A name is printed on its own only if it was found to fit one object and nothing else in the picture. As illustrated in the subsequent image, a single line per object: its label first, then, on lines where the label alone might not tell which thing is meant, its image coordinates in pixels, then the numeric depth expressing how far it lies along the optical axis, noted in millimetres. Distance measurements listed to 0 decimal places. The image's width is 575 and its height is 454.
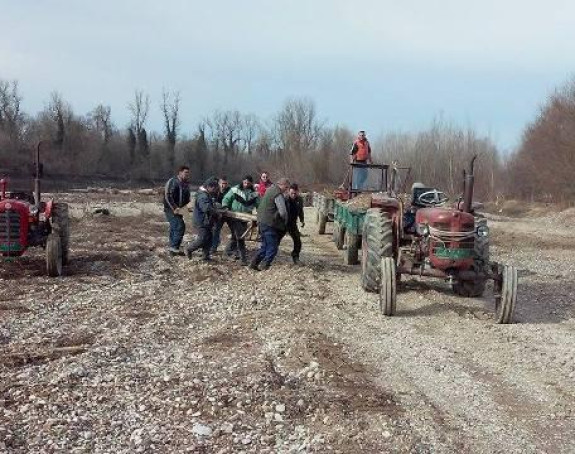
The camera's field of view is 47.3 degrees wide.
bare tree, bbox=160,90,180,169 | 66125
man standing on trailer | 14547
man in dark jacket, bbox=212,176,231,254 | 11867
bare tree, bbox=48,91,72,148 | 60156
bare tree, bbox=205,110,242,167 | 73188
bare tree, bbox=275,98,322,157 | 55188
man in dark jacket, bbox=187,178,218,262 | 10969
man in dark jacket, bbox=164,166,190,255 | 11328
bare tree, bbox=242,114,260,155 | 73625
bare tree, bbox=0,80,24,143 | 58491
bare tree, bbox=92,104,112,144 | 67125
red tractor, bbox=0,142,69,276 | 9508
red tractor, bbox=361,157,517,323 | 7871
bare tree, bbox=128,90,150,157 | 64500
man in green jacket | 11852
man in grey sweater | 10375
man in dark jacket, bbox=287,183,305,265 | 11430
